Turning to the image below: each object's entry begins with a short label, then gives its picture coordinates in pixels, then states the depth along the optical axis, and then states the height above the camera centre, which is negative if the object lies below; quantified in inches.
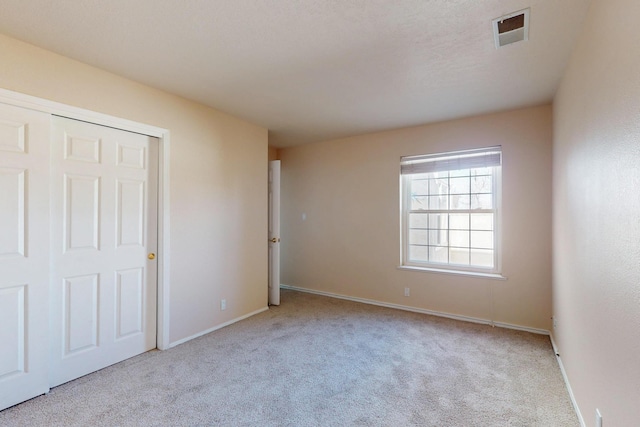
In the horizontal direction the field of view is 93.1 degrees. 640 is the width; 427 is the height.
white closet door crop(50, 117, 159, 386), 92.3 -11.2
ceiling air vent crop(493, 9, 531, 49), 72.1 +47.4
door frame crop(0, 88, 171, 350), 116.6 -9.9
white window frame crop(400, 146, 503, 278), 143.0 +12.1
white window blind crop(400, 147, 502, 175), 142.9 +27.3
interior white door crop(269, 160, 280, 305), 172.6 -11.4
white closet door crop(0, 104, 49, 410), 80.6 -11.3
